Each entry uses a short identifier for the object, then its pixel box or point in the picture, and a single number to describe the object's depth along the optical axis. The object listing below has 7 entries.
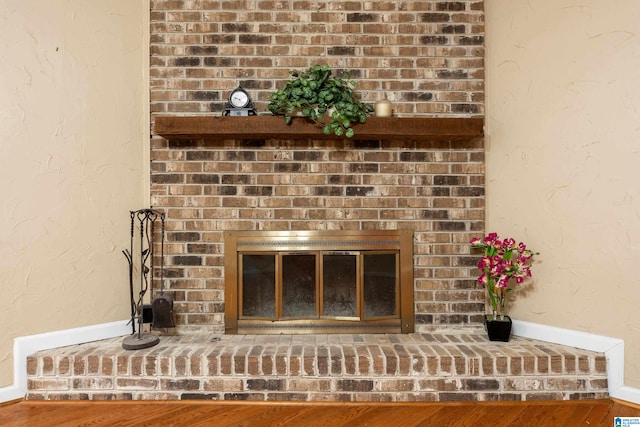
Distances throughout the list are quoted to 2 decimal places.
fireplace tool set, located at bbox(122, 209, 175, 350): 2.02
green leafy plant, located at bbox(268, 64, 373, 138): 2.04
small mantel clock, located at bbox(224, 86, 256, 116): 2.11
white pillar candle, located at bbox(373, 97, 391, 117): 2.13
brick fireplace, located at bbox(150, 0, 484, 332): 2.24
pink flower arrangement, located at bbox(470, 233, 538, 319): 2.00
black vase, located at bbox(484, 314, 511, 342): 2.02
